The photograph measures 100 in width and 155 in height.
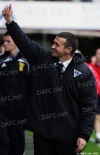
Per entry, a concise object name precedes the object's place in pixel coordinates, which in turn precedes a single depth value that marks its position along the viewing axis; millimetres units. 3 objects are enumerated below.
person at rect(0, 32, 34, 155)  16516
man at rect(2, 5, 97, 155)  12617
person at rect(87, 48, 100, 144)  24547
